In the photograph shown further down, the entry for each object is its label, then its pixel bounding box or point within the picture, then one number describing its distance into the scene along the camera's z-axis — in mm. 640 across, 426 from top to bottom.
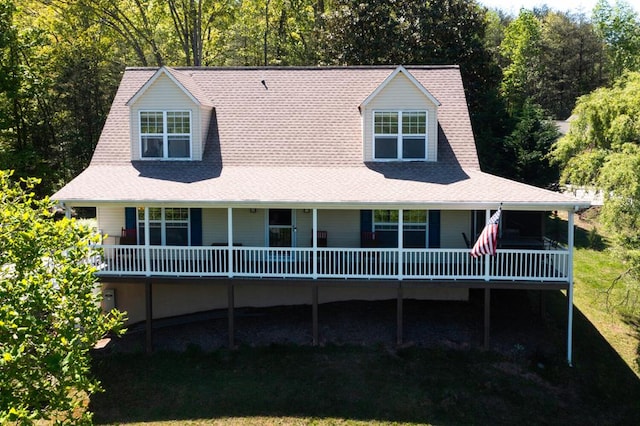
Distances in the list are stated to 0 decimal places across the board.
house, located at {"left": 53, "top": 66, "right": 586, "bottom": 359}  14898
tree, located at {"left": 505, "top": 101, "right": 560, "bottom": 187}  26188
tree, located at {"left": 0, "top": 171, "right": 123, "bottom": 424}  7734
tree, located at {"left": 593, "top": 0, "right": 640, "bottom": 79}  52812
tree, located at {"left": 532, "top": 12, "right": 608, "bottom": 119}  54406
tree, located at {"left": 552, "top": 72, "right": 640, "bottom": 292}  15156
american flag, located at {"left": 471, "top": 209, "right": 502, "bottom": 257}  13094
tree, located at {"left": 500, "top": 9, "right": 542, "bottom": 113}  54375
